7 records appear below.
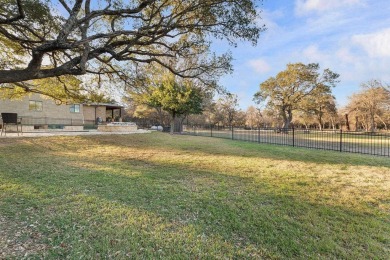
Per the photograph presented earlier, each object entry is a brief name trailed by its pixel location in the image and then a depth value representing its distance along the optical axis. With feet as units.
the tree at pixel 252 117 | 172.86
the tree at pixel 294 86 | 97.25
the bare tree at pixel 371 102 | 108.39
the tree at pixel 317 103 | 97.30
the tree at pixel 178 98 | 61.16
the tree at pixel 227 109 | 142.91
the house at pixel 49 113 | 64.85
